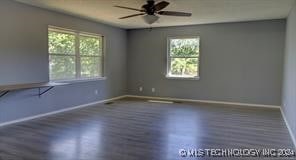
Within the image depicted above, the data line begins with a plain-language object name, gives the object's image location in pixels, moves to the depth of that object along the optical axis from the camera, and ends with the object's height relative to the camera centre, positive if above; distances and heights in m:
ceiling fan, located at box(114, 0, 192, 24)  3.83 +0.95
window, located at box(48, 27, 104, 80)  5.36 +0.30
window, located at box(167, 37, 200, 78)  7.01 +0.30
